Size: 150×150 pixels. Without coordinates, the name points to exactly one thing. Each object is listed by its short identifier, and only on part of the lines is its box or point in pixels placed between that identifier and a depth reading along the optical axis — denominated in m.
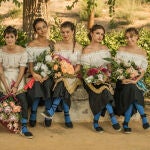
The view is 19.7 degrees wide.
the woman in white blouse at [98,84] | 6.75
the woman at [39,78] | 6.73
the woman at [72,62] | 6.77
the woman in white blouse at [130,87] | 6.79
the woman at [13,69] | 6.58
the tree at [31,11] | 8.94
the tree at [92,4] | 7.17
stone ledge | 7.17
